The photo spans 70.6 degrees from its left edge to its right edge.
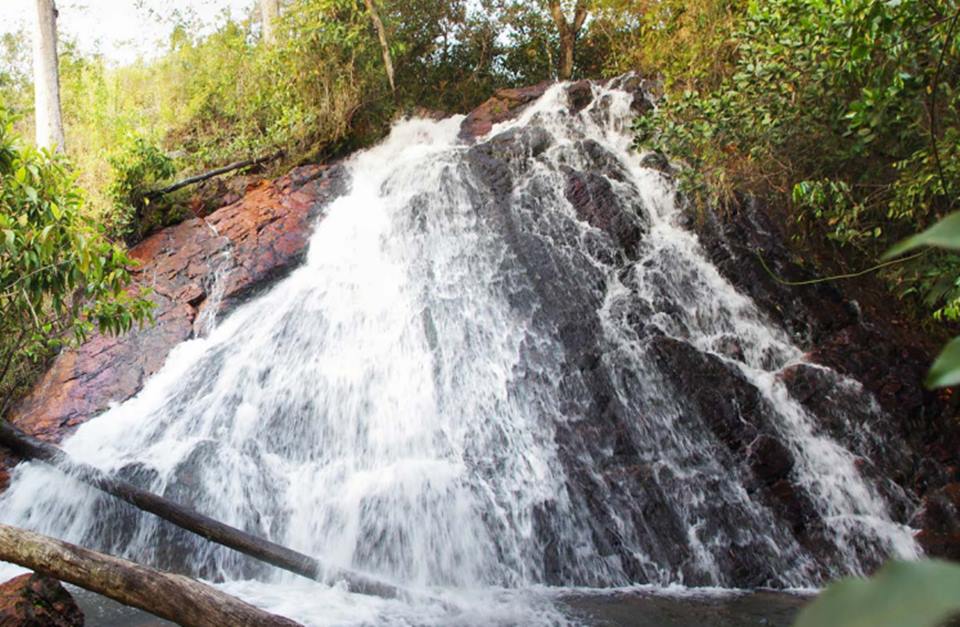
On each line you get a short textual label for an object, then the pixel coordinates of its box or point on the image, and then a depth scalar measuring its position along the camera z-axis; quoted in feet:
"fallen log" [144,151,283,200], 31.89
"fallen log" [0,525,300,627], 9.82
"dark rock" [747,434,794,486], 19.85
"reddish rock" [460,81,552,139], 37.27
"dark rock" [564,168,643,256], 26.99
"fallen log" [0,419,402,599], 15.47
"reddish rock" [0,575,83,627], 11.85
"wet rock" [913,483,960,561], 18.17
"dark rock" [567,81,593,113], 34.81
